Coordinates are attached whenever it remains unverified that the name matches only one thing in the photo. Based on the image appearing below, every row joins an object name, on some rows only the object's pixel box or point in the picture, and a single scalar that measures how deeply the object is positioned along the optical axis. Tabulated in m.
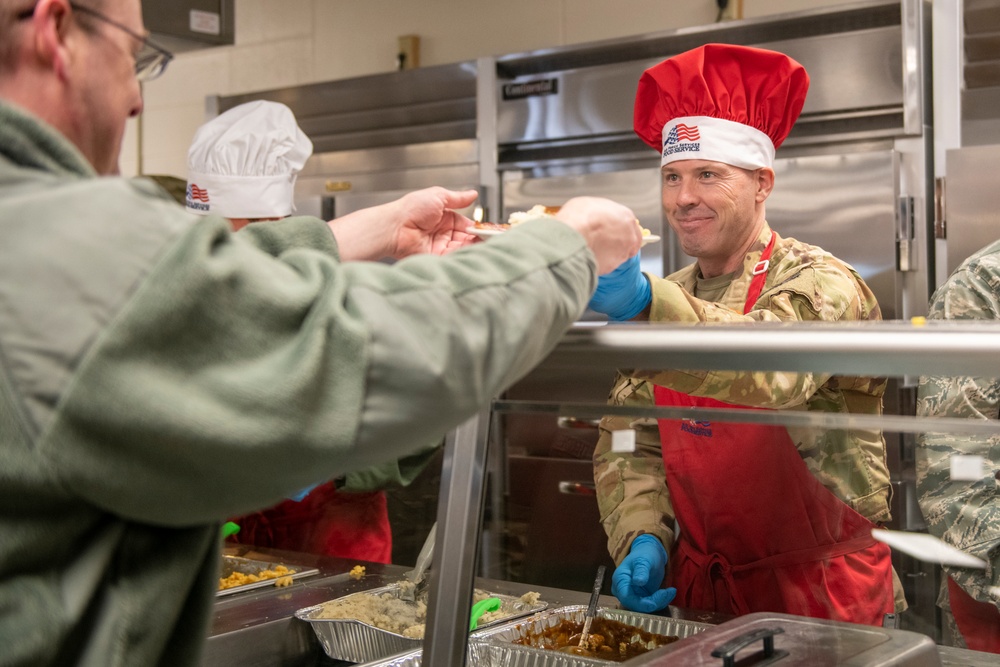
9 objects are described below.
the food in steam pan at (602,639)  1.18
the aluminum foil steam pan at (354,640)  1.60
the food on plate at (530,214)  1.33
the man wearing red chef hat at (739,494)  1.02
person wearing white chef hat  2.58
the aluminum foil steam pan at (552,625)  1.20
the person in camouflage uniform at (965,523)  0.93
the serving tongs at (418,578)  1.79
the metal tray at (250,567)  2.07
